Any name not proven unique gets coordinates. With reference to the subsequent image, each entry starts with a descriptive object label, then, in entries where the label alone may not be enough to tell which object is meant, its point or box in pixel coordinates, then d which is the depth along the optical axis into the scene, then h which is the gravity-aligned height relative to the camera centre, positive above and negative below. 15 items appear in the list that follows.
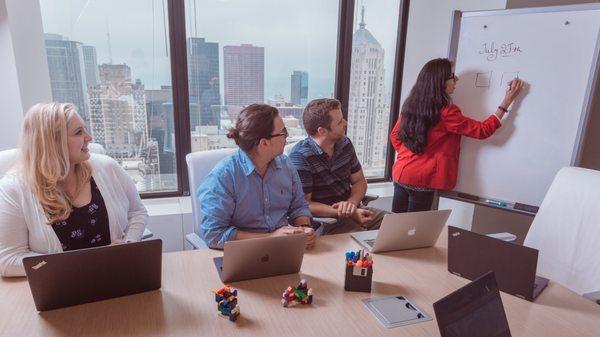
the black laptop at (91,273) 0.99 -0.51
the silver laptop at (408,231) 1.43 -0.53
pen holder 1.21 -0.58
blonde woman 1.31 -0.41
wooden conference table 1.01 -0.63
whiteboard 2.00 +0.03
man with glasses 1.53 -0.42
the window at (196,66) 2.44 +0.14
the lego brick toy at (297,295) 1.13 -0.60
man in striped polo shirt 2.08 -0.45
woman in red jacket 2.25 -0.23
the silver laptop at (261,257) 1.17 -0.53
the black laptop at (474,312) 0.89 -0.52
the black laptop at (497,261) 1.17 -0.53
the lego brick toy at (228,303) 1.05 -0.59
